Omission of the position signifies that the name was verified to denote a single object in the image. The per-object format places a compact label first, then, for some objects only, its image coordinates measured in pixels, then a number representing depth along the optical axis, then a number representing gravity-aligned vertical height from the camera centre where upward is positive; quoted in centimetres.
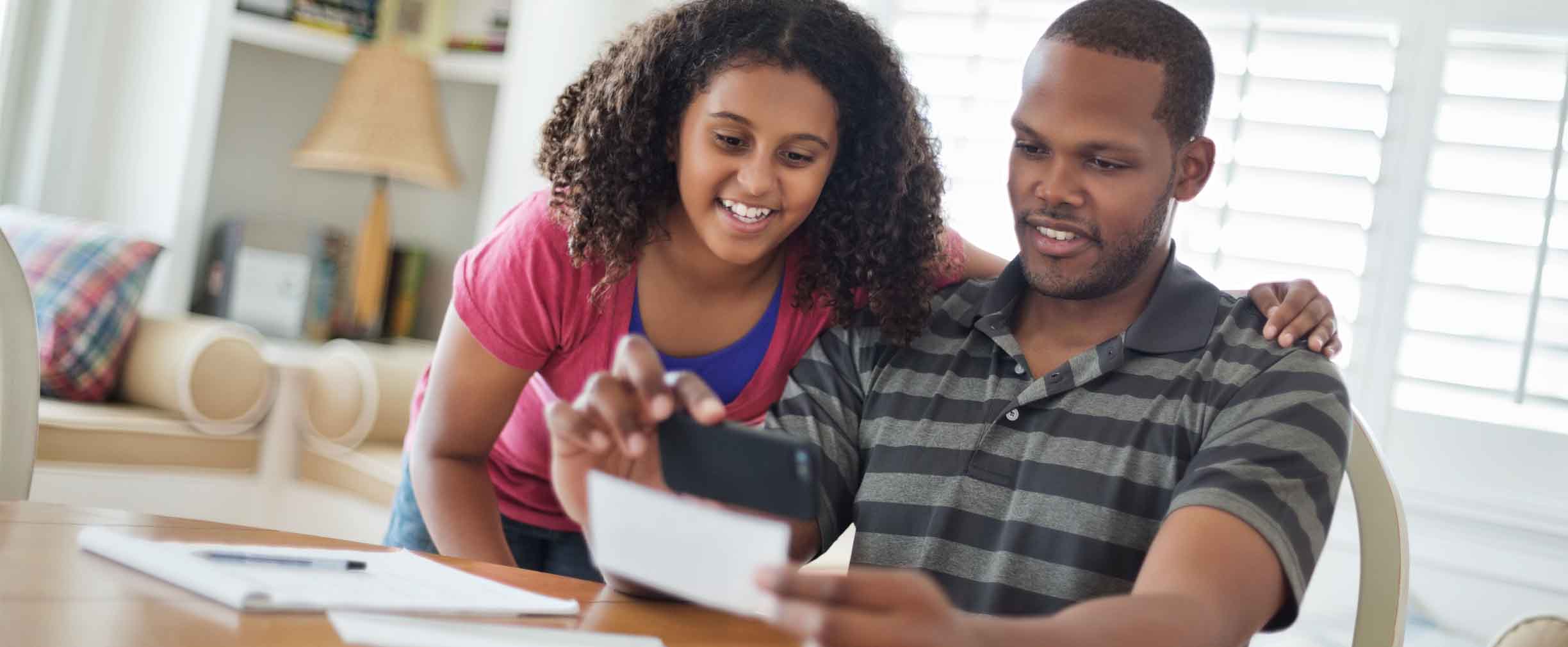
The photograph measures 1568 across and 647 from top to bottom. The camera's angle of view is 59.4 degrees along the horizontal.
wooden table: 82 -25
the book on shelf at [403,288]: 365 -10
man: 118 -3
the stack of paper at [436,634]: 84 -23
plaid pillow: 281 -20
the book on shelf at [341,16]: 355 +58
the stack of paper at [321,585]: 90 -24
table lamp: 341 +29
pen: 101 -24
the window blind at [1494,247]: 238 +32
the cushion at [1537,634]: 107 -15
